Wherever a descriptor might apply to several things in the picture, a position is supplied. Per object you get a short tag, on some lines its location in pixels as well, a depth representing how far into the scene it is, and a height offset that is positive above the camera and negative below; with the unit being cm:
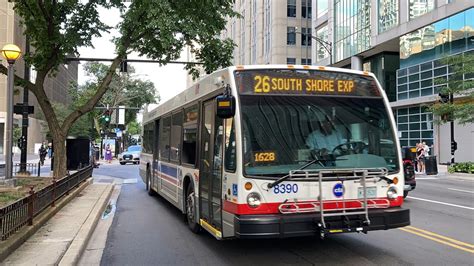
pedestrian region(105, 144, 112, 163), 4509 -85
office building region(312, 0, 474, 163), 3284 +848
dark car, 1371 -73
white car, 4178 -96
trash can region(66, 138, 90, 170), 2244 -29
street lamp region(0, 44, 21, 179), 1357 +143
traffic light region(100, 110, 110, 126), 4700 +289
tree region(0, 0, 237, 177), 1496 +389
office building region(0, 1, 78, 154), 6028 +1069
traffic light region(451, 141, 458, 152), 2759 +16
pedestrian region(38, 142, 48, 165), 3528 -58
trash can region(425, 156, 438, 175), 2439 -91
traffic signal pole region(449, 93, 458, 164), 2697 +31
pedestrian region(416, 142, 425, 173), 2741 -51
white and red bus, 609 -10
